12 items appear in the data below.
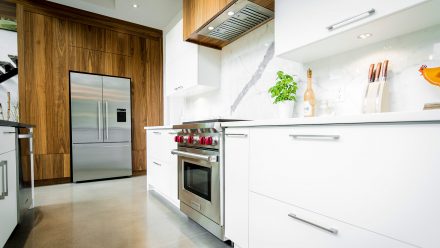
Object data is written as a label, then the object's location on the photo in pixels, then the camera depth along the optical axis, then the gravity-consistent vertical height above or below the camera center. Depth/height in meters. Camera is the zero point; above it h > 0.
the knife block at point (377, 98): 1.20 +0.13
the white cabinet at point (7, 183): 1.39 -0.42
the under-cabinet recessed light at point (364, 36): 1.19 +0.47
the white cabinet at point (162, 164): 2.26 -0.49
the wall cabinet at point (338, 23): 0.98 +0.49
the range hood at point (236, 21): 1.82 +0.94
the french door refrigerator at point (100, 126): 3.50 -0.07
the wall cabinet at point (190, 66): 2.57 +0.69
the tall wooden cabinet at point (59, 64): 3.25 +0.96
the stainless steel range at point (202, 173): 1.55 -0.41
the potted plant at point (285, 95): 1.63 +0.20
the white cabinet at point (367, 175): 0.66 -0.20
